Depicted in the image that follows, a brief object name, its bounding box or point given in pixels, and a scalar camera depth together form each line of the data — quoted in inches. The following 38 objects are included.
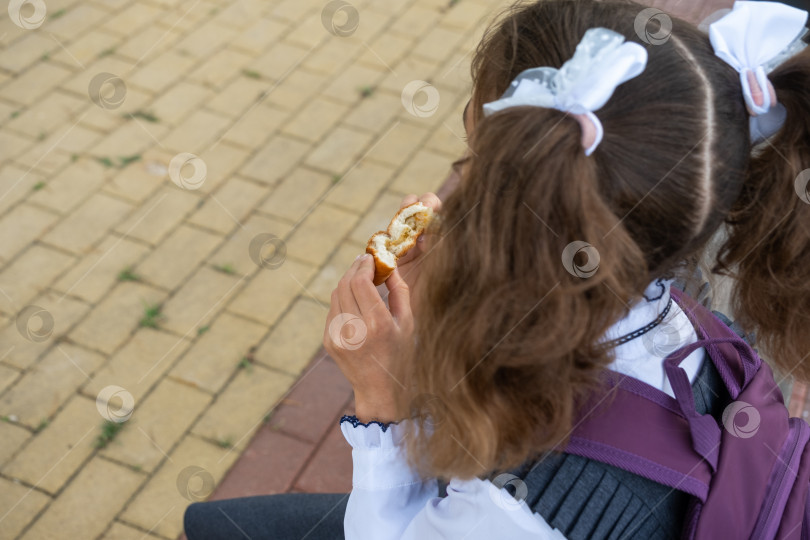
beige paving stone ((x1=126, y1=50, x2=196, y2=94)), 156.3
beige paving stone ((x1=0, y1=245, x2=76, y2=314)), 118.7
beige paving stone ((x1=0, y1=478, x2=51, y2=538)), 96.0
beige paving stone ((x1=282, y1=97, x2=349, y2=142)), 151.1
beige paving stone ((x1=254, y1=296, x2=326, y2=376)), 116.9
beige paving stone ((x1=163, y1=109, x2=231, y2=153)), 145.0
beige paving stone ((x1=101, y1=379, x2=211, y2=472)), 104.1
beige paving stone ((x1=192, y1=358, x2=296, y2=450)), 107.5
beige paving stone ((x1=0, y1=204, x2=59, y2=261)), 126.3
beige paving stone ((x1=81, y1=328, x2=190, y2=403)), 110.9
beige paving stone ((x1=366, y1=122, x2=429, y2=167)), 147.9
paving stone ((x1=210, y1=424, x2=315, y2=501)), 102.3
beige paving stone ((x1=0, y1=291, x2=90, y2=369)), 112.4
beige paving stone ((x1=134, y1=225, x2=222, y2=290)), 125.3
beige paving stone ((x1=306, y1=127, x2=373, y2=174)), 145.6
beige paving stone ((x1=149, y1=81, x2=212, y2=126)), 150.3
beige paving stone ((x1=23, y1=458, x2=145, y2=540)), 96.3
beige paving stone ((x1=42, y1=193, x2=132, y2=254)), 127.9
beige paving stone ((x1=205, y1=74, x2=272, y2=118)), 153.2
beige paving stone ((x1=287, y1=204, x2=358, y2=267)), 130.6
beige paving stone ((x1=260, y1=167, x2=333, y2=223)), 136.7
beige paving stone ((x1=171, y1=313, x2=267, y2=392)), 113.3
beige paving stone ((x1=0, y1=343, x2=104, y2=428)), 107.0
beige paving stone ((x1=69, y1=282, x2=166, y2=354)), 115.8
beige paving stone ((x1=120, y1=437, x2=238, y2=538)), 98.0
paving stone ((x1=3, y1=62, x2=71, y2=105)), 150.9
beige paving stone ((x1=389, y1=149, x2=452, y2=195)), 142.3
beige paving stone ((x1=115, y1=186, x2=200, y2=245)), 130.8
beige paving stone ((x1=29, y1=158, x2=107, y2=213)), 133.8
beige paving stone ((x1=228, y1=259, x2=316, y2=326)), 122.3
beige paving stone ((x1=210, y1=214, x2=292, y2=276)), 127.7
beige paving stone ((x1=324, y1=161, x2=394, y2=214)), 139.0
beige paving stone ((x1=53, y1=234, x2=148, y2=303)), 121.9
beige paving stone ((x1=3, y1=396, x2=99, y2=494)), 100.7
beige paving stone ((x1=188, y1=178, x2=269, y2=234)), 133.4
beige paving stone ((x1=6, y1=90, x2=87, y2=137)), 144.9
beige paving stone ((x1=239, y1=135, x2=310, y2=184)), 142.6
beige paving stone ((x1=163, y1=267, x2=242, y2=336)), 119.3
